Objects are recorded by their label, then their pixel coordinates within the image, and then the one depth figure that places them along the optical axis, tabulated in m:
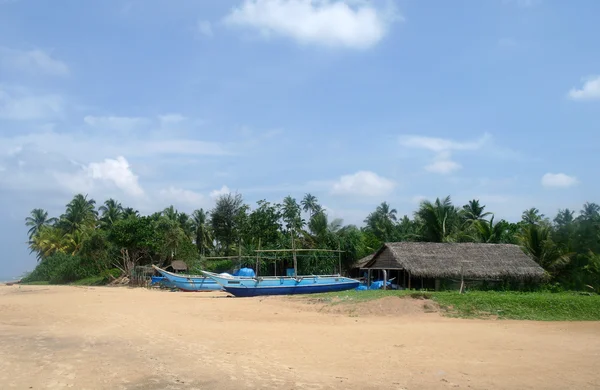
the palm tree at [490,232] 38.56
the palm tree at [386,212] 69.81
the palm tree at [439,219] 39.31
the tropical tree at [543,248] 32.19
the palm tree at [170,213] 60.69
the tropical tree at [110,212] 60.44
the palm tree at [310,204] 67.38
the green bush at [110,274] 45.75
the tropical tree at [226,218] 56.97
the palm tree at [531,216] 59.44
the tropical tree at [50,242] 61.78
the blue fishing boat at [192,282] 35.66
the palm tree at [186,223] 60.66
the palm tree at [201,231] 62.72
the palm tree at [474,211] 49.69
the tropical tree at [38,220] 72.19
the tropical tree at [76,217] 62.97
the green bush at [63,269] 49.22
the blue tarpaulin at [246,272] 34.58
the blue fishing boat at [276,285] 29.00
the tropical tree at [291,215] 49.03
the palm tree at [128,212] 61.13
